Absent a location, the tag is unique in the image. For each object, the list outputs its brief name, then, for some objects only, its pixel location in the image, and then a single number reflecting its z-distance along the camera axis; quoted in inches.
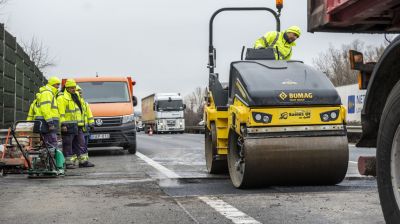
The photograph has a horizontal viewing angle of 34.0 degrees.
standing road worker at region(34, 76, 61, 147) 482.0
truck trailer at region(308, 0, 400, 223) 160.1
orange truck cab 678.5
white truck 1897.1
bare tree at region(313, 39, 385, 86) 2849.4
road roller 304.3
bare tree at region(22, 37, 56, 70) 1903.3
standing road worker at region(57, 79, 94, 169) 509.7
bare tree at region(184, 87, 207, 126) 3494.8
